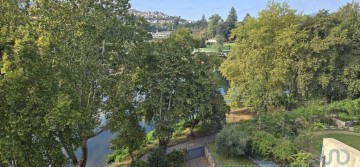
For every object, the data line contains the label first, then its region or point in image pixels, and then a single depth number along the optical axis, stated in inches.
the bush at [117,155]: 844.0
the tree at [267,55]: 1018.7
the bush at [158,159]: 655.8
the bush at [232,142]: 702.5
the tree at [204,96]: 741.9
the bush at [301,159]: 594.5
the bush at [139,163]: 651.5
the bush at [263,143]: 672.4
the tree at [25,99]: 415.5
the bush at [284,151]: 629.9
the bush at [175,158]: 687.1
